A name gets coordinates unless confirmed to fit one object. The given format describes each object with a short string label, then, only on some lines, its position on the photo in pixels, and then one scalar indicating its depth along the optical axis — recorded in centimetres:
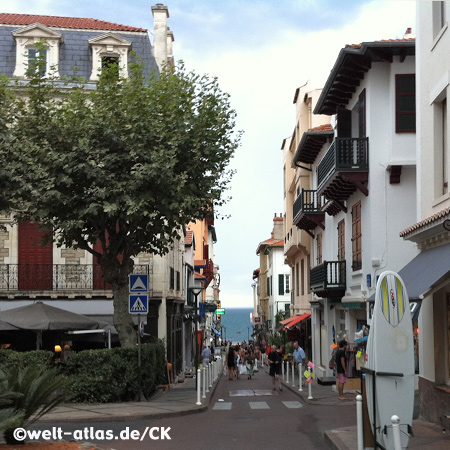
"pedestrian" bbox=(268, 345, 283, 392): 2745
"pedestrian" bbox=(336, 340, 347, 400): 2170
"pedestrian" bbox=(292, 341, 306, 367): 2819
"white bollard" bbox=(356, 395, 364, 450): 1078
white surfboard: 1073
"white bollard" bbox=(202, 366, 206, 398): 2247
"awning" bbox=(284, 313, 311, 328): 4061
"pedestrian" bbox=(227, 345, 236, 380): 3744
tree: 2116
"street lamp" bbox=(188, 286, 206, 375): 2739
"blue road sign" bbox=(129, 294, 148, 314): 2002
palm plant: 1085
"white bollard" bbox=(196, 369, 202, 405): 2022
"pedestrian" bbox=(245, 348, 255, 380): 3881
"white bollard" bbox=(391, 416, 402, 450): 866
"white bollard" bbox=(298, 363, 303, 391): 2483
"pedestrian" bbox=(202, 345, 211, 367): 3724
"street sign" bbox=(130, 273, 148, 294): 2012
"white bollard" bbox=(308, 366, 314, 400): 2241
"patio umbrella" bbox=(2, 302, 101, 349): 2353
